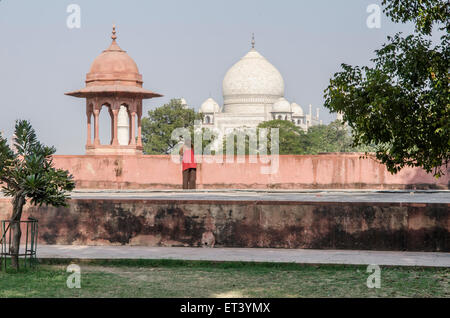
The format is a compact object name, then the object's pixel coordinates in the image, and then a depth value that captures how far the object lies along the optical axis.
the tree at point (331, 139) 80.05
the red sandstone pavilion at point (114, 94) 30.70
